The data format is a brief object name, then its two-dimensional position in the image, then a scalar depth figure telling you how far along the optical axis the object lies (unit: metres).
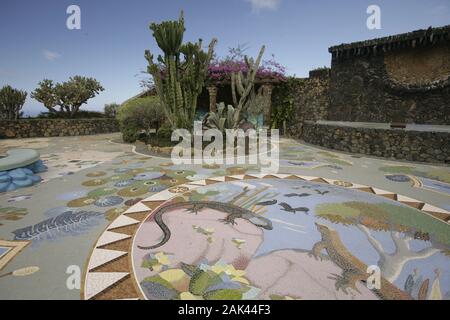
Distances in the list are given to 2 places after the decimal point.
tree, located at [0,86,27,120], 16.41
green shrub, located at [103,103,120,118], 21.17
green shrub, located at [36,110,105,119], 17.33
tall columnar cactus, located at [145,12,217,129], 9.48
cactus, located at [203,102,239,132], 10.40
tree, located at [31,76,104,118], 18.28
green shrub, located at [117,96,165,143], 13.03
